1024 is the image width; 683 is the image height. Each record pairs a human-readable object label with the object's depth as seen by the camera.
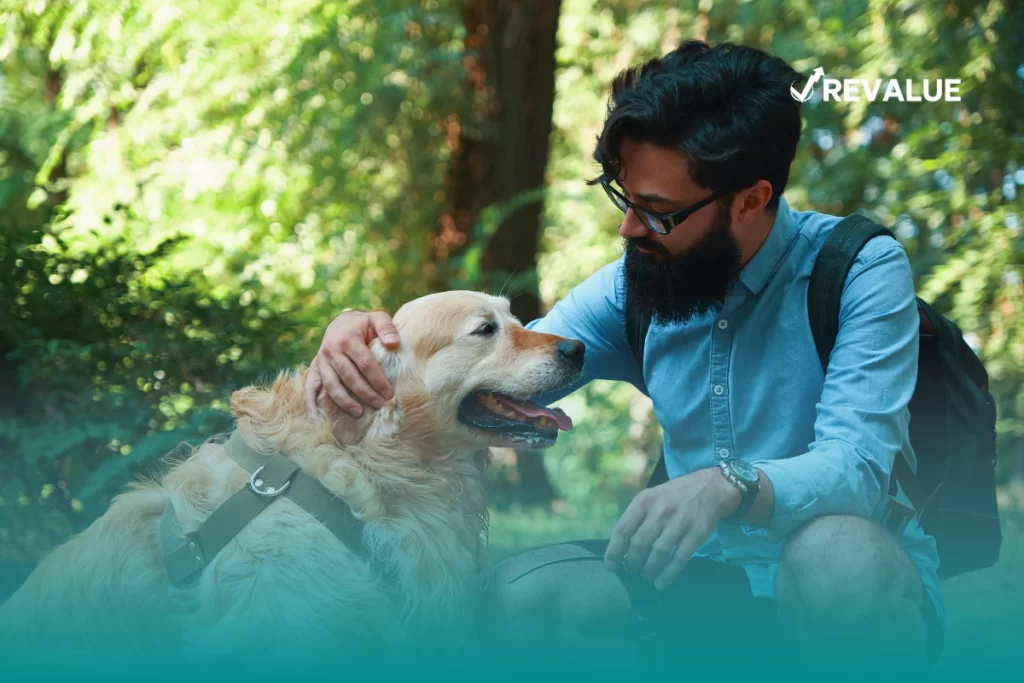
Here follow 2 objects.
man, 1.93
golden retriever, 2.04
